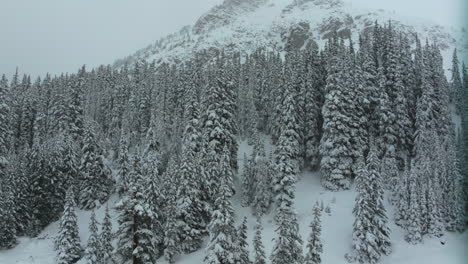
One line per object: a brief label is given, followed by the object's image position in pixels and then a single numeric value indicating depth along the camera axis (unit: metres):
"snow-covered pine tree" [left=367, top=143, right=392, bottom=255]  45.25
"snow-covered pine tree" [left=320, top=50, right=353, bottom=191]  58.34
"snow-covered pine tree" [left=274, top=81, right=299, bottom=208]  53.50
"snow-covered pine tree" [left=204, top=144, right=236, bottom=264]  35.94
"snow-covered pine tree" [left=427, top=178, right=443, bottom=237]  46.47
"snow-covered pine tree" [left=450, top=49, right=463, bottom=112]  80.06
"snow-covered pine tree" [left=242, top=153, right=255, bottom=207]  57.37
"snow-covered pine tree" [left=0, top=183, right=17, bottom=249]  57.50
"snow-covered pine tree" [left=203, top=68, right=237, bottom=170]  59.09
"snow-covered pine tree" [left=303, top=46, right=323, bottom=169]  64.88
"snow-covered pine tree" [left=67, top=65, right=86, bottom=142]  82.50
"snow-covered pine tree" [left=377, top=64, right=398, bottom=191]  59.28
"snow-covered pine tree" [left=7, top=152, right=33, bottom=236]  61.75
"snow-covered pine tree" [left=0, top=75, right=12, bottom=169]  51.03
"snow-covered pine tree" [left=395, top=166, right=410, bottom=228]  47.72
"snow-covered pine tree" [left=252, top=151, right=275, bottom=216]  55.06
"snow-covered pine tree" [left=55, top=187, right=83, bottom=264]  51.00
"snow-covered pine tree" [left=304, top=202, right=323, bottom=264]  27.78
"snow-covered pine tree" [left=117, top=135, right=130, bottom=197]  63.66
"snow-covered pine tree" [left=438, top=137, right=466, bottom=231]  48.13
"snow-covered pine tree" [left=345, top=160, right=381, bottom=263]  44.06
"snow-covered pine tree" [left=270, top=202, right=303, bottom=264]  29.88
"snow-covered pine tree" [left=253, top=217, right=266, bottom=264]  30.95
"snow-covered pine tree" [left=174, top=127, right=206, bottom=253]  49.22
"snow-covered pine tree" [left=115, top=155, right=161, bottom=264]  27.94
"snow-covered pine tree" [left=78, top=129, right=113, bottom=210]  66.38
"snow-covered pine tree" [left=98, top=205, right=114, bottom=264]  47.00
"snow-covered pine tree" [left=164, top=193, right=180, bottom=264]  47.50
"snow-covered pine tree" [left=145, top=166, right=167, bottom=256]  44.25
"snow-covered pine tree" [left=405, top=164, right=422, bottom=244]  46.22
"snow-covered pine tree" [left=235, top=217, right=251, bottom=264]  35.88
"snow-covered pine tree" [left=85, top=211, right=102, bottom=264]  47.28
